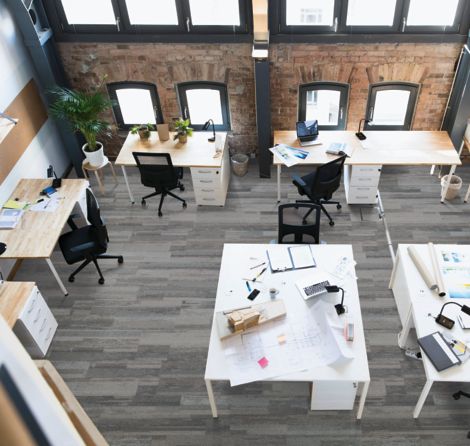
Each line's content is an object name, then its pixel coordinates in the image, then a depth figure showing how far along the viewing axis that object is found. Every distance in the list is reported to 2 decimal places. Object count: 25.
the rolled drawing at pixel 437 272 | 4.33
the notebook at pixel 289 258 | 4.64
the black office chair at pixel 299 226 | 4.98
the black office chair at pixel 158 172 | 6.07
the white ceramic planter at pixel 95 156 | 6.78
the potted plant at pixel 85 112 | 6.39
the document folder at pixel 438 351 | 3.76
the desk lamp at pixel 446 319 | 4.05
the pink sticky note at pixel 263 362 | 3.86
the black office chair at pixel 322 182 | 5.77
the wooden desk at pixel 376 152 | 6.15
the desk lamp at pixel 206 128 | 6.62
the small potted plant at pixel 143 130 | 6.79
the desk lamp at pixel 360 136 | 6.54
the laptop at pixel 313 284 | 4.32
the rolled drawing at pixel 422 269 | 4.39
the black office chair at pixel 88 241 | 5.28
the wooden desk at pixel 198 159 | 6.38
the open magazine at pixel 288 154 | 6.24
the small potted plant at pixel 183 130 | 6.66
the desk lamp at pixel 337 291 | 4.15
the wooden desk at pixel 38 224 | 5.17
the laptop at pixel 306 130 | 6.52
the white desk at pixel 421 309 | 3.76
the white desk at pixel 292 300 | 3.79
